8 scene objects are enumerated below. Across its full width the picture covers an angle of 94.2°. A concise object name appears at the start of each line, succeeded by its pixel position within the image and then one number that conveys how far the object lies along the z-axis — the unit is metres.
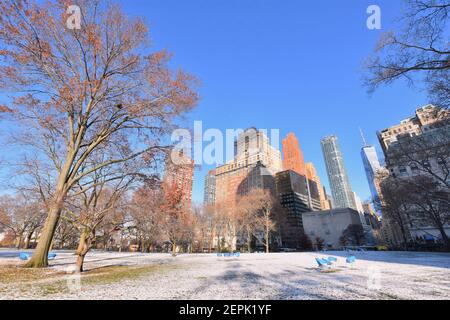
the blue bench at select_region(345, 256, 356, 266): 11.44
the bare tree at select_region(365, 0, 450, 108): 7.39
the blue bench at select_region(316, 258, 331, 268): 10.62
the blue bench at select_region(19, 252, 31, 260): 13.66
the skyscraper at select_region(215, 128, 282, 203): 90.56
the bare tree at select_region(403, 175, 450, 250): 22.37
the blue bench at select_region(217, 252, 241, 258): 26.42
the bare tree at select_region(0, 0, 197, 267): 9.55
